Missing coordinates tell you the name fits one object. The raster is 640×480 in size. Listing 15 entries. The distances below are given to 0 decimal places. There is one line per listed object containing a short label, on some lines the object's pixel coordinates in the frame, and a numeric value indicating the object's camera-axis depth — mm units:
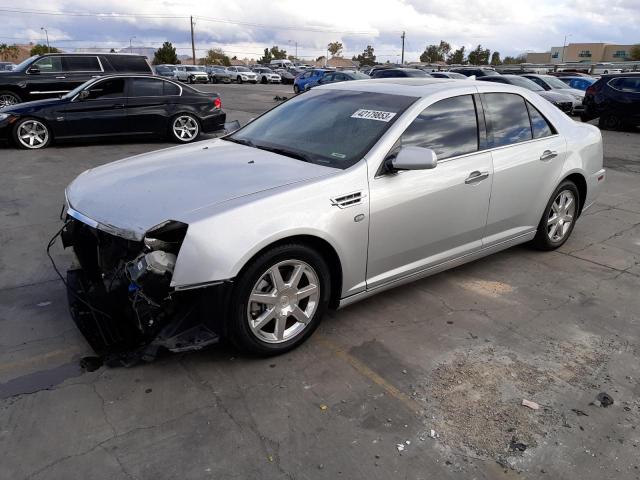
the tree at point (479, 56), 84938
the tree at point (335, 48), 114375
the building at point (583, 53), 81688
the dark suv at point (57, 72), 12875
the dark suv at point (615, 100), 14547
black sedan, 9930
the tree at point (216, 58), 92438
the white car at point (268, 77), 44750
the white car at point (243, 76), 43812
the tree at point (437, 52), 91400
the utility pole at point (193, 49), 73438
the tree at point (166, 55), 74544
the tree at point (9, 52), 70312
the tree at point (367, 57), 103938
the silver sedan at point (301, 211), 2898
